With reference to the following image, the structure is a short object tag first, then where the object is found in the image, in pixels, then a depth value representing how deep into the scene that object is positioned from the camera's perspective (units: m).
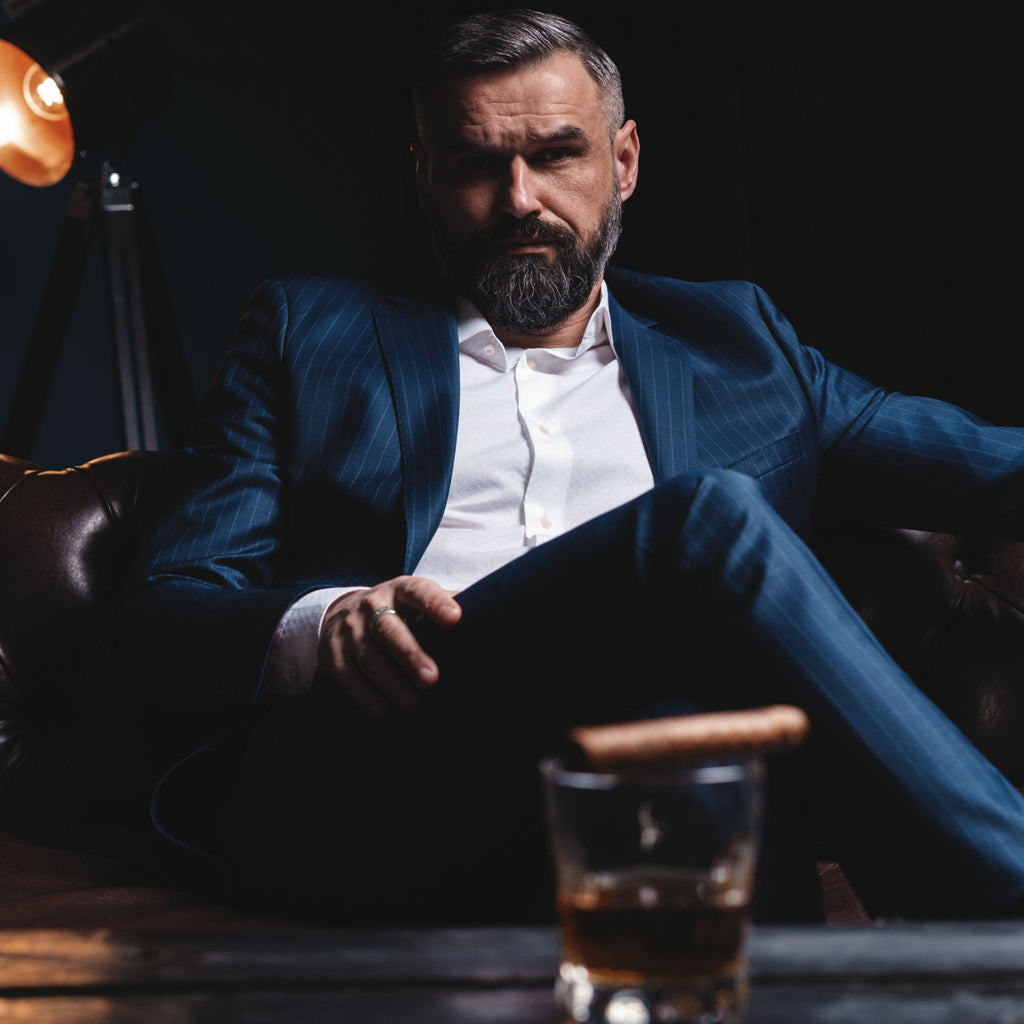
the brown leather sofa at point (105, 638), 1.41
